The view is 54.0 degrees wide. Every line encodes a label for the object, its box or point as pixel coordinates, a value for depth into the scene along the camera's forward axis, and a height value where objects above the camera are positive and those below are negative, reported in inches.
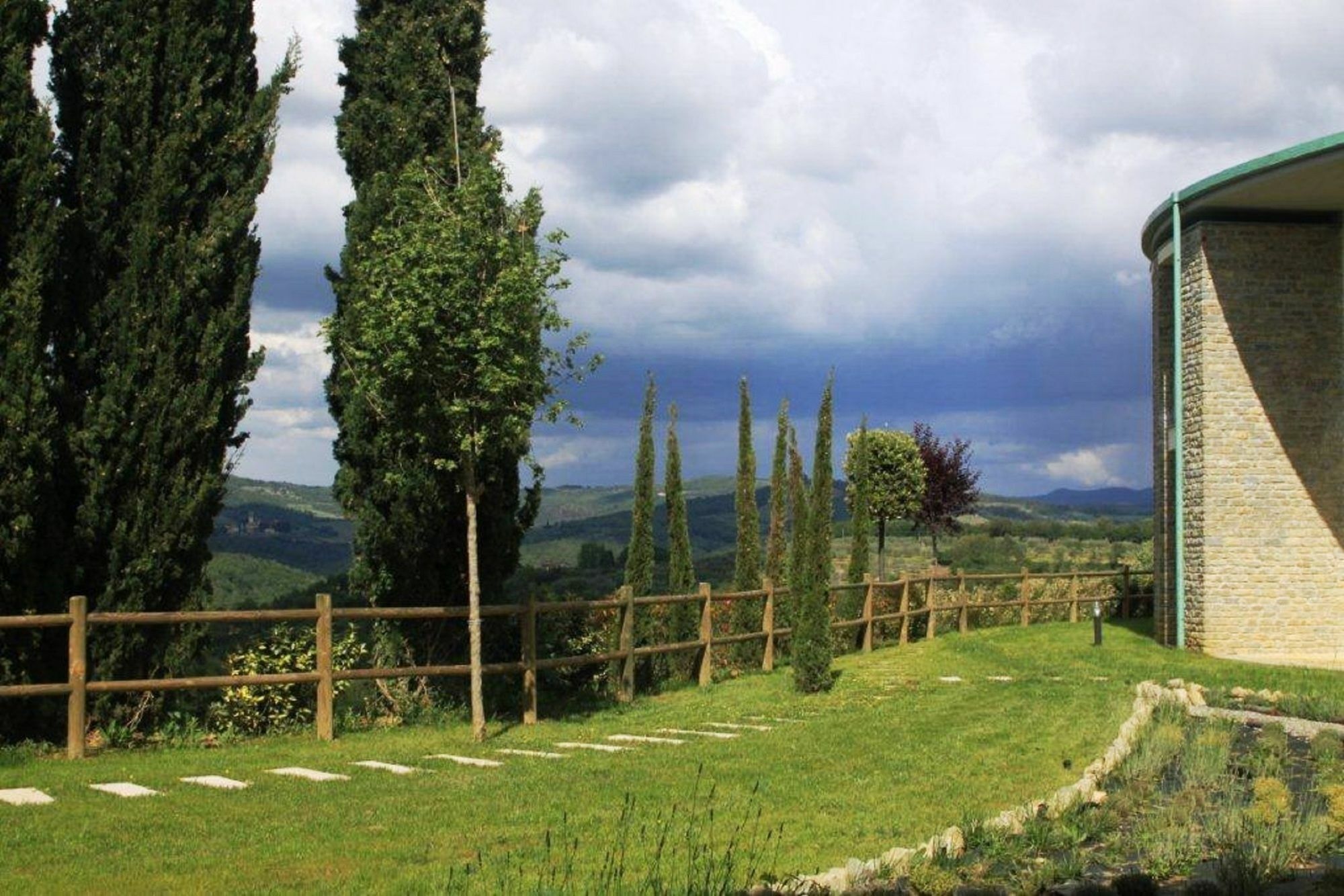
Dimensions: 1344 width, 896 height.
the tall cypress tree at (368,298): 513.3 +70.1
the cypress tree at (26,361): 412.2 +42.5
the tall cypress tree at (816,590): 624.1 -45.0
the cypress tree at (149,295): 442.6 +69.6
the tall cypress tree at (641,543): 762.2 -26.3
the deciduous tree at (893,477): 1311.5 +22.1
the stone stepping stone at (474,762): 388.5 -79.1
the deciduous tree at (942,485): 1433.3 +15.7
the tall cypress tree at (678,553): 756.0 -33.3
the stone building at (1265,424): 728.3 +42.2
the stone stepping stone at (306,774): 361.7 -77.2
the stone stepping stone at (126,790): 332.2 -75.3
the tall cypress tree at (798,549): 659.4 -25.7
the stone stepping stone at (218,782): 344.8 -76.0
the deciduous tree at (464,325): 447.2 +59.0
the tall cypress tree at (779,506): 921.5 -5.2
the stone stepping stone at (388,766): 371.9 -77.8
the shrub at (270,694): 461.7 -70.3
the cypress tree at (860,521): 938.1 -15.9
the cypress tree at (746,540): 806.5 -27.4
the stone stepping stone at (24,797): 317.9 -74.2
